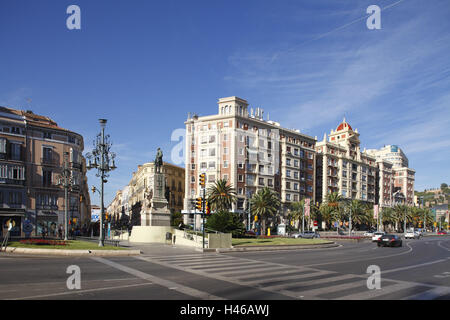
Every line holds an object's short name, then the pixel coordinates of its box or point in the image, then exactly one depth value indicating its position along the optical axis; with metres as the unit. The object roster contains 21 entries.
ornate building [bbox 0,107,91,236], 51.25
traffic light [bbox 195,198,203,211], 29.20
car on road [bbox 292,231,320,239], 60.00
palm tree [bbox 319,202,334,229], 84.62
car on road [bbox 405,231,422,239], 66.81
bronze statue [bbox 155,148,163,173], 40.28
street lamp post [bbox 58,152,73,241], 36.15
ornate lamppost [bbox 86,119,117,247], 27.67
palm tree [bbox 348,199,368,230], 87.62
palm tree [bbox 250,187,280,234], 67.75
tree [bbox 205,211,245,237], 38.31
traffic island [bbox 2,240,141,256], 23.31
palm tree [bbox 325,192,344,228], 84.69
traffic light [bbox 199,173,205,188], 29.49
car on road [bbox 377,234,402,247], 37.69
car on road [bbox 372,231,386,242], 51.82
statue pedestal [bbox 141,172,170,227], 38.94
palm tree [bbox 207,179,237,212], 64.50
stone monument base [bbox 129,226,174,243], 38.22
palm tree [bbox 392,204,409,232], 108.06
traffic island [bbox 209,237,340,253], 30.36
